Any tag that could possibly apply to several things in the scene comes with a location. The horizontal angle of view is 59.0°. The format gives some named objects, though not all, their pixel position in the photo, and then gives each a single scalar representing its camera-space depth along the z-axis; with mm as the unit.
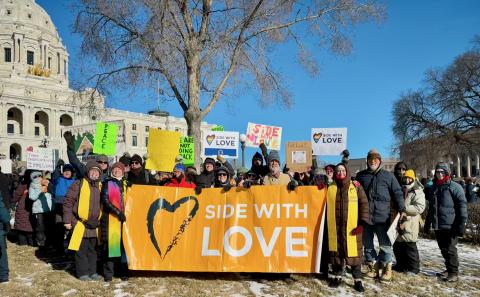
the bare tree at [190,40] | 11734
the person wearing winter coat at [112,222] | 6125
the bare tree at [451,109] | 31734
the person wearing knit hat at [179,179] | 6902
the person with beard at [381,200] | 6117
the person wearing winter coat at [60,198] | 8203
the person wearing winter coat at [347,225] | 5738
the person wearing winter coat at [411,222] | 6508
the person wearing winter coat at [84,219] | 6215
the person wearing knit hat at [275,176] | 6461
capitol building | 82100
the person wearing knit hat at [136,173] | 7070
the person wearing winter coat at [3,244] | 6109
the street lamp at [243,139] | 13125
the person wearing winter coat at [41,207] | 8852
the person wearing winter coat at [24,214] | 9336
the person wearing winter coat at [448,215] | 6305
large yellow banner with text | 6121
